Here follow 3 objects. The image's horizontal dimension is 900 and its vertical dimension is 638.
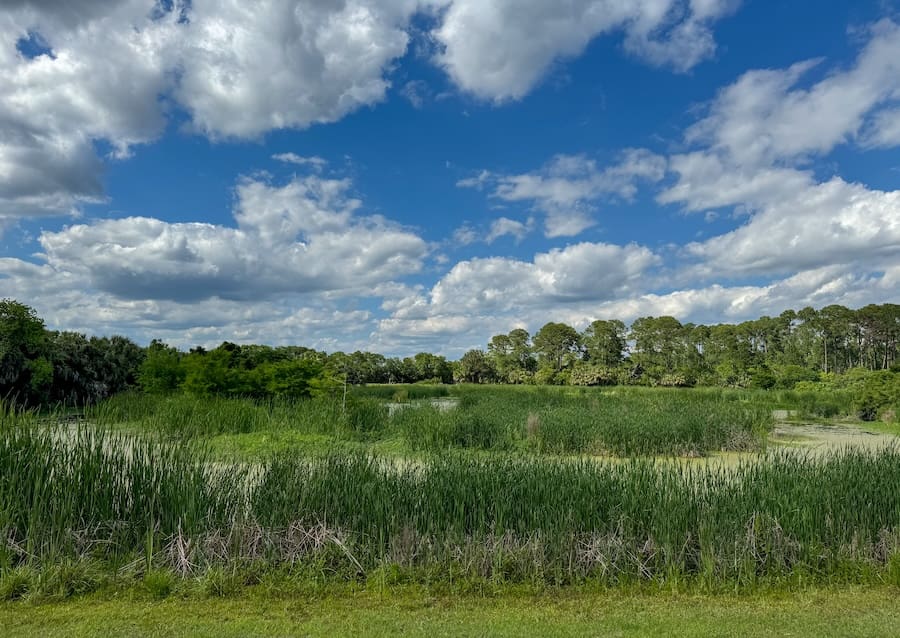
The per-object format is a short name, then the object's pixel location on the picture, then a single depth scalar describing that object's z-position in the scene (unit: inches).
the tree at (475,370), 2258.9
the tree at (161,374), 800.3
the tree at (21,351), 664.4
